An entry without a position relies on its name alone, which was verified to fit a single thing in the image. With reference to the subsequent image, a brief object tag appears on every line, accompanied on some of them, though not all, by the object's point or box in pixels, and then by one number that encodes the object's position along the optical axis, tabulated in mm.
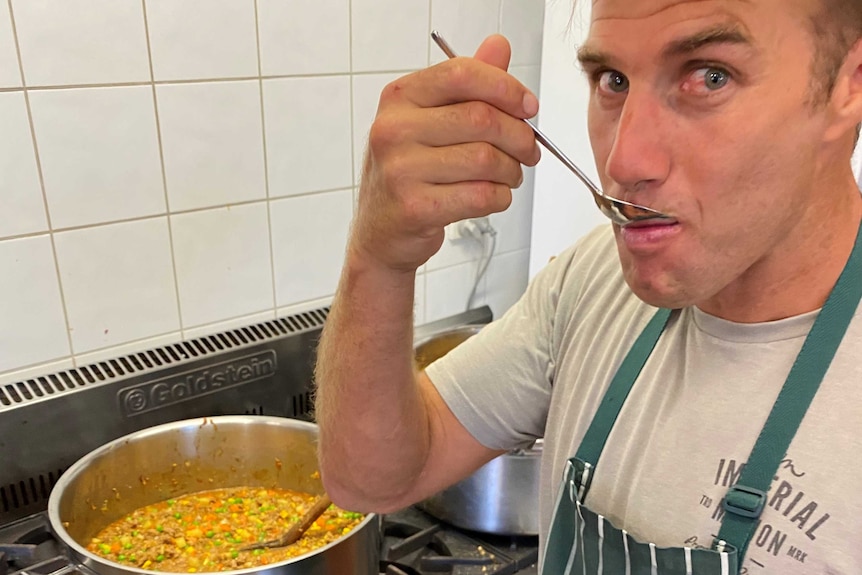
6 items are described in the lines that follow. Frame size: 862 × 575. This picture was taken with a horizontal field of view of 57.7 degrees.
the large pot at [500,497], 1125
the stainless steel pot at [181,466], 1112
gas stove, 1098
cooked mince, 1087
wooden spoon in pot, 1104
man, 630
